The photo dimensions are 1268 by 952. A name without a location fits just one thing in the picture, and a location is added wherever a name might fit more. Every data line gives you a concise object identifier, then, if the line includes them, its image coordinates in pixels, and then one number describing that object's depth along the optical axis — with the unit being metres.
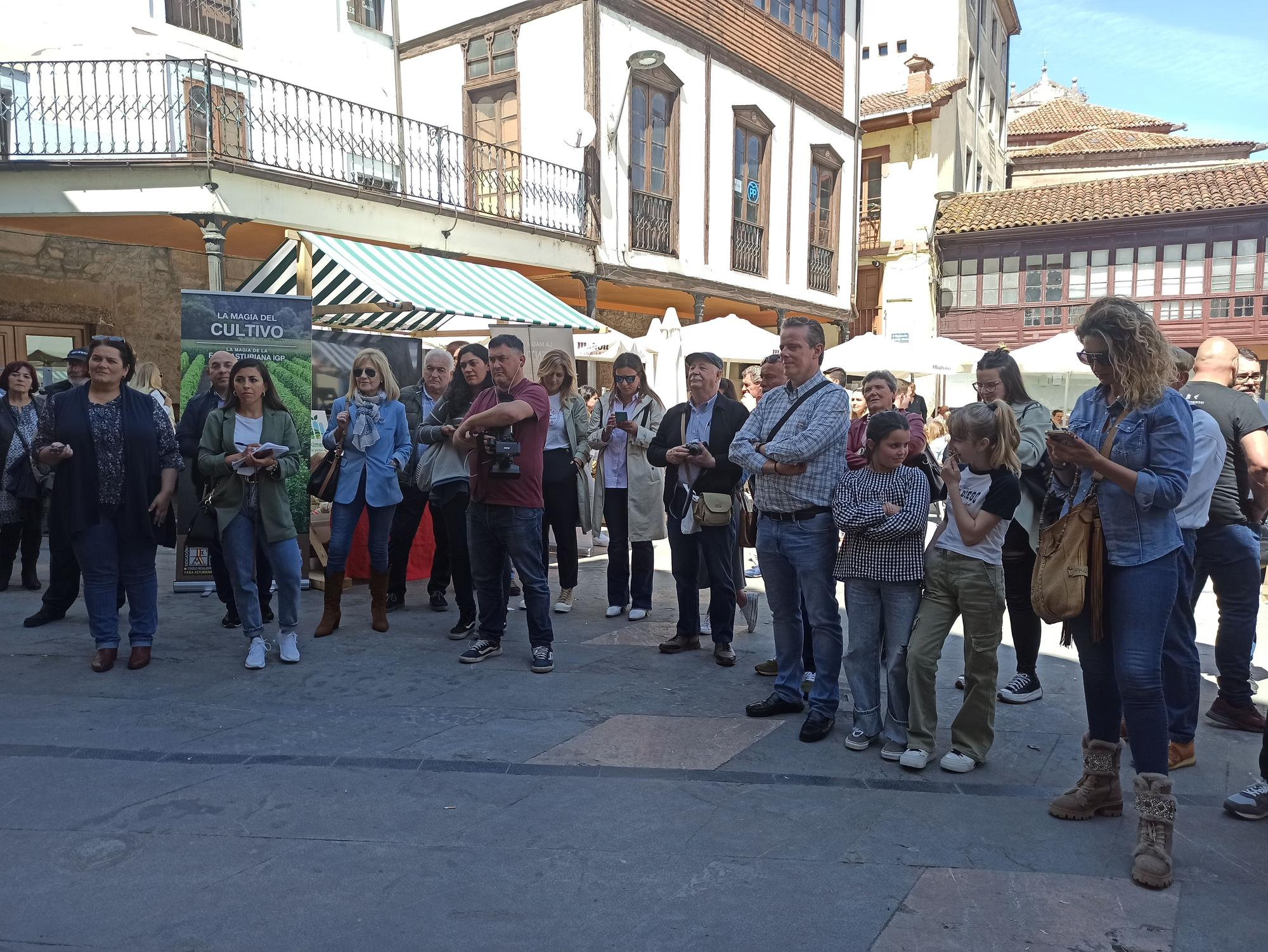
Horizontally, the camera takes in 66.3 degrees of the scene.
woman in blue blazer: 5.97
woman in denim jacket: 3.06
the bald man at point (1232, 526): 4.30
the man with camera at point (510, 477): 5.25
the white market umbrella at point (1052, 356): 16.03
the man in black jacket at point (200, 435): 6.30
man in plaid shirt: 4.29
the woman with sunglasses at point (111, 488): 5.22
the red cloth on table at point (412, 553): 7.46
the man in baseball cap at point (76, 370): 7.12
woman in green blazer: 5.36
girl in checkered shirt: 3.98
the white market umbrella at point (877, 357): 14.66
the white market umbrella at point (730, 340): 13.55
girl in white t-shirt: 3.82
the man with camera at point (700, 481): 5.39
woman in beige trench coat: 6.57
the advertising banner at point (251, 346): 6.92
